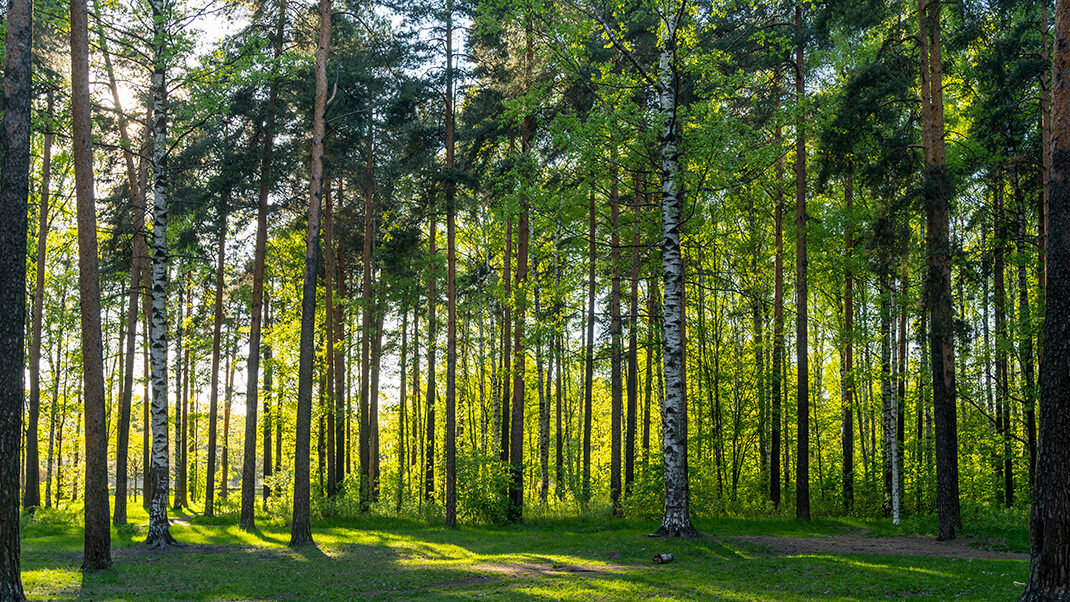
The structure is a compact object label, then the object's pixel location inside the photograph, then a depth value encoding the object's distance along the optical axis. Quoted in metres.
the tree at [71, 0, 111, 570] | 10.91
